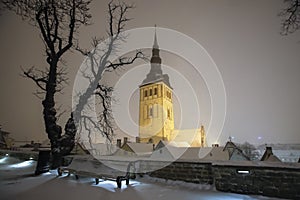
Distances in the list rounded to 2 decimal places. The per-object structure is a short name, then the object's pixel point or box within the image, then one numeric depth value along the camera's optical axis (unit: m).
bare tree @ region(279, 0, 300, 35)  5.97
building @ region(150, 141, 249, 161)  20.53
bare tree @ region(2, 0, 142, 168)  8.86
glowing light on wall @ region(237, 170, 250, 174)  4.84
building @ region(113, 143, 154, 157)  23.89
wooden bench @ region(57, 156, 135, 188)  5.52
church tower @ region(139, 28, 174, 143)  43.72
